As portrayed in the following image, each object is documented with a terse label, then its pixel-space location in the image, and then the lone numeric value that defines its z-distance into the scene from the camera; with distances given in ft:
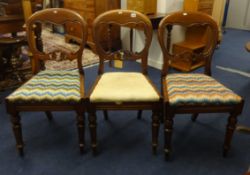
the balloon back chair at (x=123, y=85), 4.70
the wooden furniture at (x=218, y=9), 12.75
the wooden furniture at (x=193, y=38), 9.43
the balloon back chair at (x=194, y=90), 4.64
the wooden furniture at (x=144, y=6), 9.00
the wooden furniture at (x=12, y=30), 7.93
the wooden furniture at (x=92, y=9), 11.08
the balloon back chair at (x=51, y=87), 4.67
